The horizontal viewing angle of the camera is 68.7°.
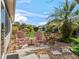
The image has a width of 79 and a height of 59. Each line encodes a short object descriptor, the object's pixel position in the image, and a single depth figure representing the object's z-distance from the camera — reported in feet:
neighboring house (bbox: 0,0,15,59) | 8.95
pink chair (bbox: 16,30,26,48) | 10.89
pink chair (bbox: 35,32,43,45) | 11.32
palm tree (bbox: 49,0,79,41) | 15.12
